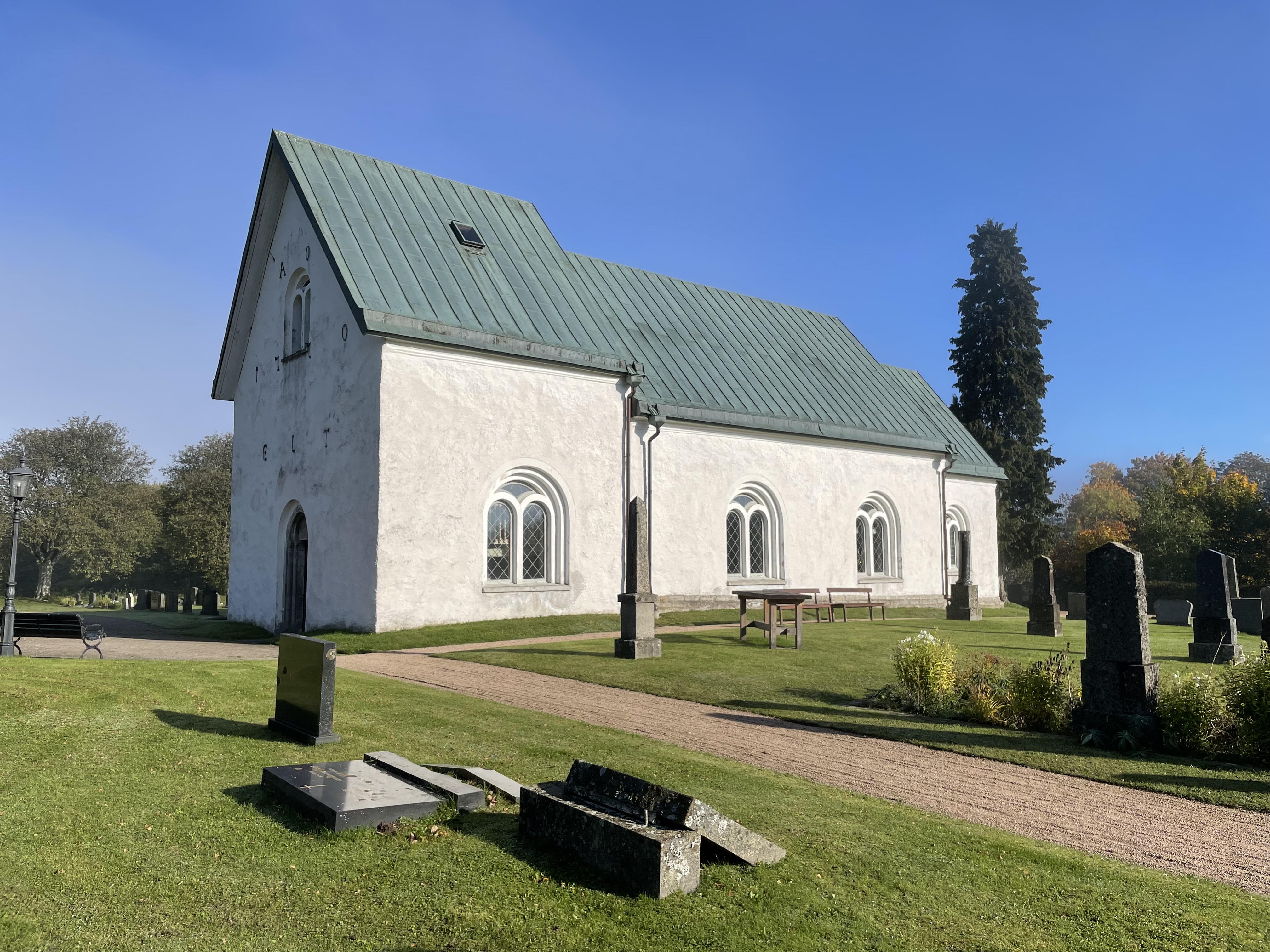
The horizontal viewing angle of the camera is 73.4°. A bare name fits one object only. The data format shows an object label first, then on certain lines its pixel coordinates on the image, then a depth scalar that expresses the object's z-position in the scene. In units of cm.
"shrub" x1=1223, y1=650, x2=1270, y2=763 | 805
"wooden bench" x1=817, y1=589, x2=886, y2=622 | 2169
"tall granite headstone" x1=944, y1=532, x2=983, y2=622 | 2284
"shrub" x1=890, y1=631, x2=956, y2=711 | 1039
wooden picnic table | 1545
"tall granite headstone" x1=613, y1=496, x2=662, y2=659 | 1421
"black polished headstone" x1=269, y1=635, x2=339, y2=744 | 711
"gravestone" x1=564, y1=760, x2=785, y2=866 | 448
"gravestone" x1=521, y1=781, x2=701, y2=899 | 426
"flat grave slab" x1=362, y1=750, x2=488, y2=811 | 553
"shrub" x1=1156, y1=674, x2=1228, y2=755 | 840
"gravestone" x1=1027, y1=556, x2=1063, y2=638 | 1898
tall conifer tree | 3772
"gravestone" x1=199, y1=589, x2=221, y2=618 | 2845
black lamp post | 1567
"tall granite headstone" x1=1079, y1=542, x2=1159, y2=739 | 871
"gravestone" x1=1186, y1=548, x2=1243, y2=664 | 1475
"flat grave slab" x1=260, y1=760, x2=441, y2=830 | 513
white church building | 1736
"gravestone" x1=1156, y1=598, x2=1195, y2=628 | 2395
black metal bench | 1336
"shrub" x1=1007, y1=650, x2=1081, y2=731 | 943
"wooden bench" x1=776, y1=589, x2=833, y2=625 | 1685
